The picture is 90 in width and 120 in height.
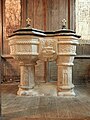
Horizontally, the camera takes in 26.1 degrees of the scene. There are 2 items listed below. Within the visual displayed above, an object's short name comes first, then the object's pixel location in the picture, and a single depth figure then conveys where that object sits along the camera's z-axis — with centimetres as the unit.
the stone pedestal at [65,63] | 374
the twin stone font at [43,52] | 367
